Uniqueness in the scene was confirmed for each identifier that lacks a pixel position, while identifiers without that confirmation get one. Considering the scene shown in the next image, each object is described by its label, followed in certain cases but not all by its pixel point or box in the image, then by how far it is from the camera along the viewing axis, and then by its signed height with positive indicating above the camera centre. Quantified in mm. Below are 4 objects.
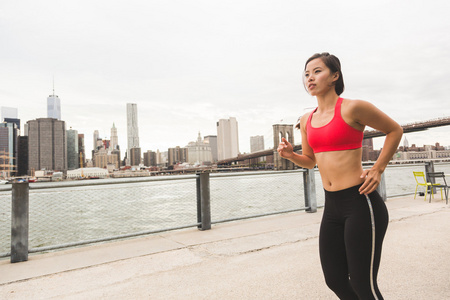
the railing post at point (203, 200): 5383 -598
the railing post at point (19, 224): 3822 -613
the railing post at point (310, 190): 6832 -646
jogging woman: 1528 -122
